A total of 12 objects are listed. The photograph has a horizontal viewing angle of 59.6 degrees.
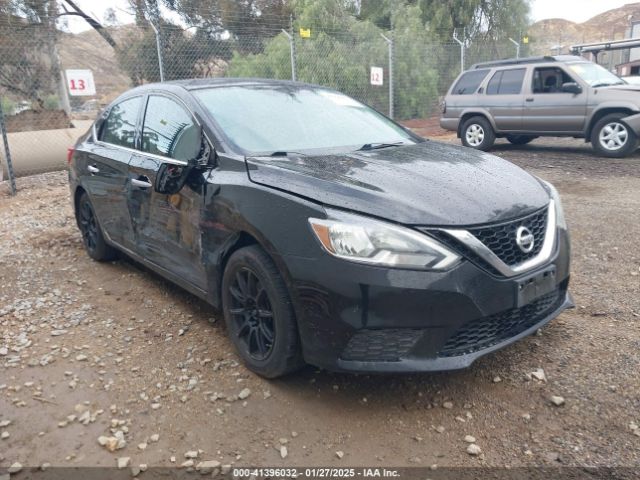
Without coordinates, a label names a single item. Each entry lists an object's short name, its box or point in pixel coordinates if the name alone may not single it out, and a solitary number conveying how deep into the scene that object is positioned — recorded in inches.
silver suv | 373.7
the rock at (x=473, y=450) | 97.3
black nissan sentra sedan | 99.0
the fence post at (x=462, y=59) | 615.5
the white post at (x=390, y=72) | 527.2
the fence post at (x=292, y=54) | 443.5
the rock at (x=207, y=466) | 97.0
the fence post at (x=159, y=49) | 385.1
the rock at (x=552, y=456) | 94.4
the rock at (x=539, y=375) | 117.0
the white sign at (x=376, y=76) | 512.7
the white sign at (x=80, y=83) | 382.3
